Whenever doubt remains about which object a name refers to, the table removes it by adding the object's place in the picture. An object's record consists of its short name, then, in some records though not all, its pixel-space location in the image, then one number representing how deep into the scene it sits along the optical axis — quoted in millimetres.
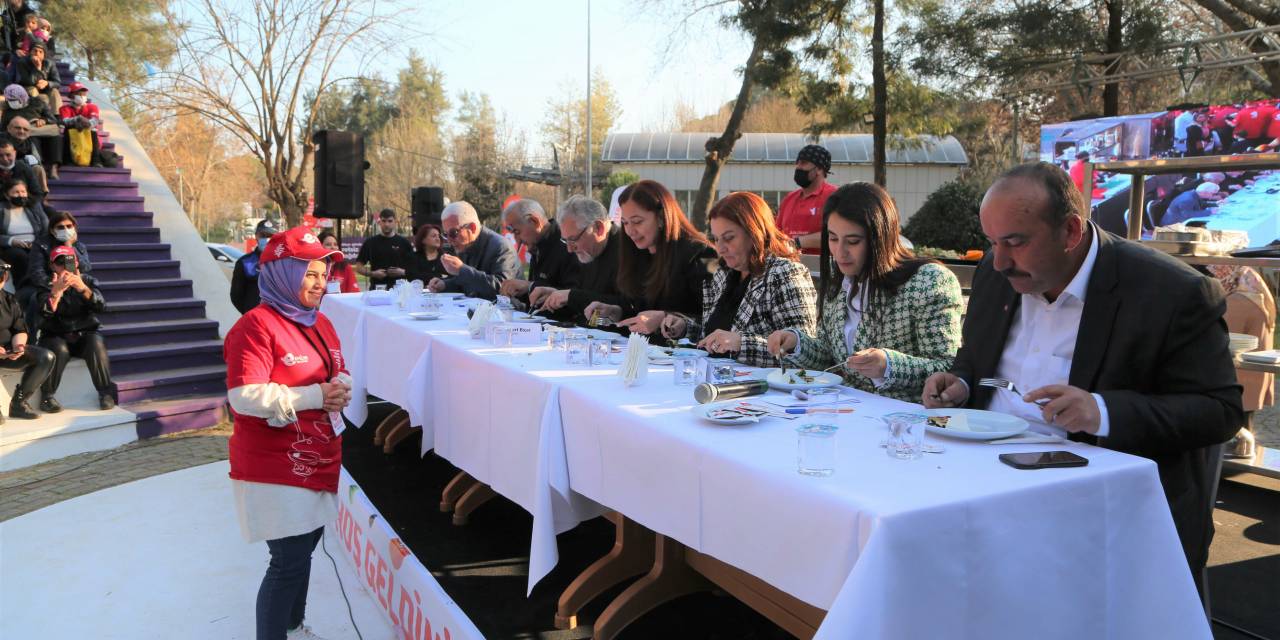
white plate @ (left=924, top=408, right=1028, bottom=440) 1938
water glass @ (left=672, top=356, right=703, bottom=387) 2709
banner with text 2494
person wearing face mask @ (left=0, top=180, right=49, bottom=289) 6652
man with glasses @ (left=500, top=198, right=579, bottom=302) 5406
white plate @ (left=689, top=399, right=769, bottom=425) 2088
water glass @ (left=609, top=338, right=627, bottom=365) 3160
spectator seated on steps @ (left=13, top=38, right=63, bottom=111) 9828
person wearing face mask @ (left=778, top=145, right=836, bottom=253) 5633
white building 29594
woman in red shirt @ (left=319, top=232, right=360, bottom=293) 7621
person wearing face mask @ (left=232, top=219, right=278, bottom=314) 7465
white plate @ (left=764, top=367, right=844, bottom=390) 2553
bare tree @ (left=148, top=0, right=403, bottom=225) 15625
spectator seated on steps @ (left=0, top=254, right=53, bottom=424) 5914
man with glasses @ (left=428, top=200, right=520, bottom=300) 5883
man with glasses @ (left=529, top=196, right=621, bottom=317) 4512
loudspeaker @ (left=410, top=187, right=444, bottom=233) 12367
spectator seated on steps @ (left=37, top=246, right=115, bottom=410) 6211
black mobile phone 1717
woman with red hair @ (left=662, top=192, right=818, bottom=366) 3205
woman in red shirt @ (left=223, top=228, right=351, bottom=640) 2439
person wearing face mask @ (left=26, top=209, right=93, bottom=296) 6312
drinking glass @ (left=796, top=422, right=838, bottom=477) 1682
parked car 19156
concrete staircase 6309
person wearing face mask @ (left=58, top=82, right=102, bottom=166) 9555
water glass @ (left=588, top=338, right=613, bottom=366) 3061
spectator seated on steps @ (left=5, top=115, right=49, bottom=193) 7766
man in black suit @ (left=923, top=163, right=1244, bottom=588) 1896
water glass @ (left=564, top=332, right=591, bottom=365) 3062
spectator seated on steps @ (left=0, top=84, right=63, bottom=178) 9023
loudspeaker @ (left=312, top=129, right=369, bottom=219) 9680
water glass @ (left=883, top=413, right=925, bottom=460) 1799
